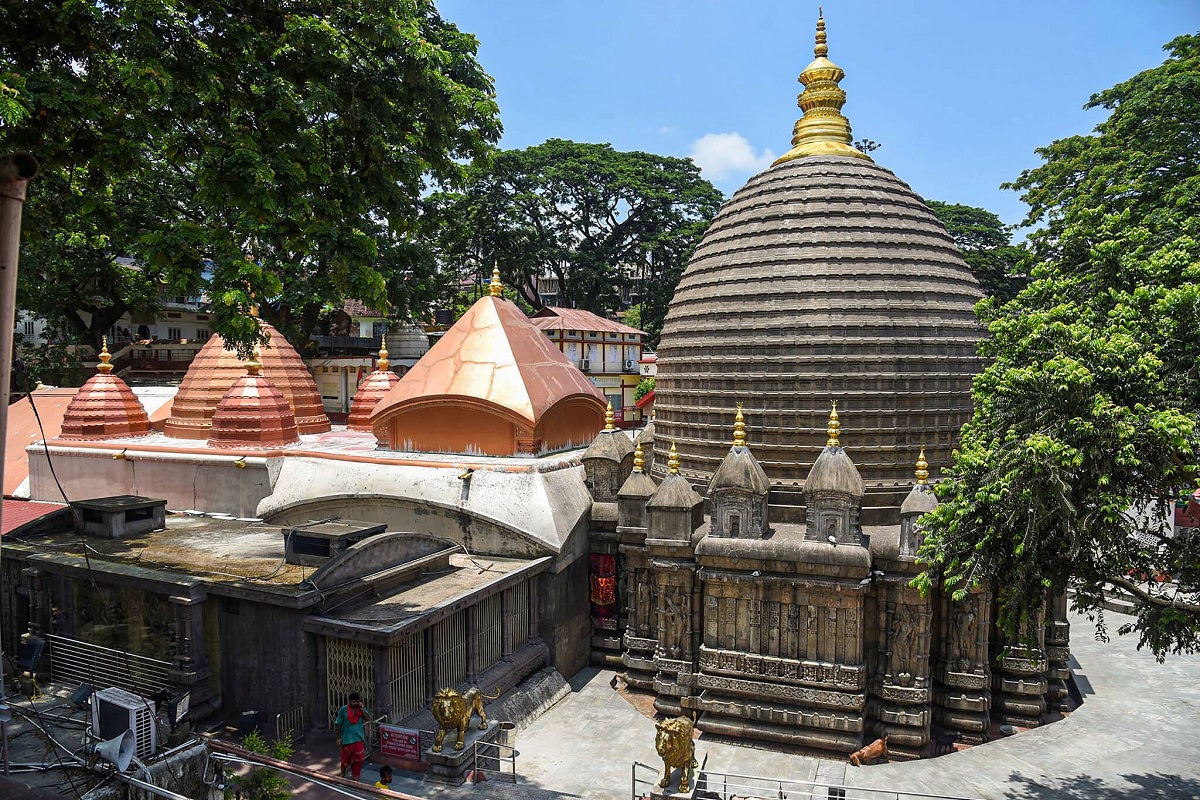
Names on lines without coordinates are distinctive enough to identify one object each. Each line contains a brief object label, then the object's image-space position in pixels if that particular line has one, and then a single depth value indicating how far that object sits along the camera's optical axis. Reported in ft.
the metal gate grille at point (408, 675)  37.45
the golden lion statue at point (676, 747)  34.40
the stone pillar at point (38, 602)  43.42
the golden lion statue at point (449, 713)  35.63
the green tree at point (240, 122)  31.71
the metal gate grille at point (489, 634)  43.44
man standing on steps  34.22
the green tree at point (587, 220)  134.51
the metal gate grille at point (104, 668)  38.96
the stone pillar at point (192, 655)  37.99
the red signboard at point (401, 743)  35.14
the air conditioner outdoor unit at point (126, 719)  25.65
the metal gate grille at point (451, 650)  40.29
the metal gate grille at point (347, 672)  36.88
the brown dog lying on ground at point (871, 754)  41.86
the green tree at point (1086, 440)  28.86
